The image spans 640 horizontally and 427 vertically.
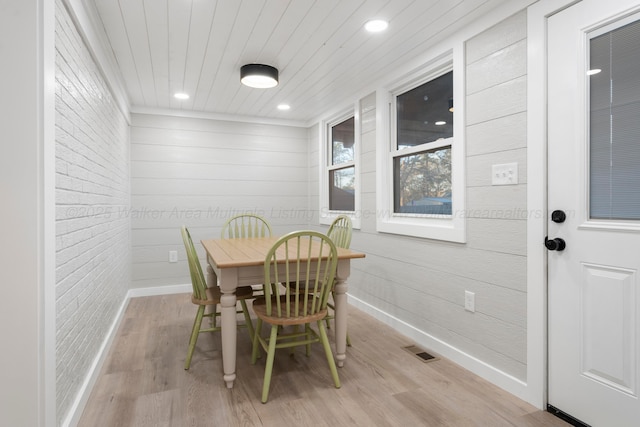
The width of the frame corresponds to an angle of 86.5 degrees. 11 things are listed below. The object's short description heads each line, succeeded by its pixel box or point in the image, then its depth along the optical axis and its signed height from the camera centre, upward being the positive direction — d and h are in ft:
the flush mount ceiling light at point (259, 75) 8.95 +3.59
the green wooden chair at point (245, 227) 14.16 -0.70
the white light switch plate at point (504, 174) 6.21 +0.68
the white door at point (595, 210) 4.78 +0.00
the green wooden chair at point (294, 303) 6.15 -1.85
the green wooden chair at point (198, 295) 7.18 -1.90
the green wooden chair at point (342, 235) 8.79 -0.70
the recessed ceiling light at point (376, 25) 6.93 +3.85
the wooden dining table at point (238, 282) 6.36 -1.41
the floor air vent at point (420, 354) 7.75 -3.38
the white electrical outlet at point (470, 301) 7.09 -1.92
